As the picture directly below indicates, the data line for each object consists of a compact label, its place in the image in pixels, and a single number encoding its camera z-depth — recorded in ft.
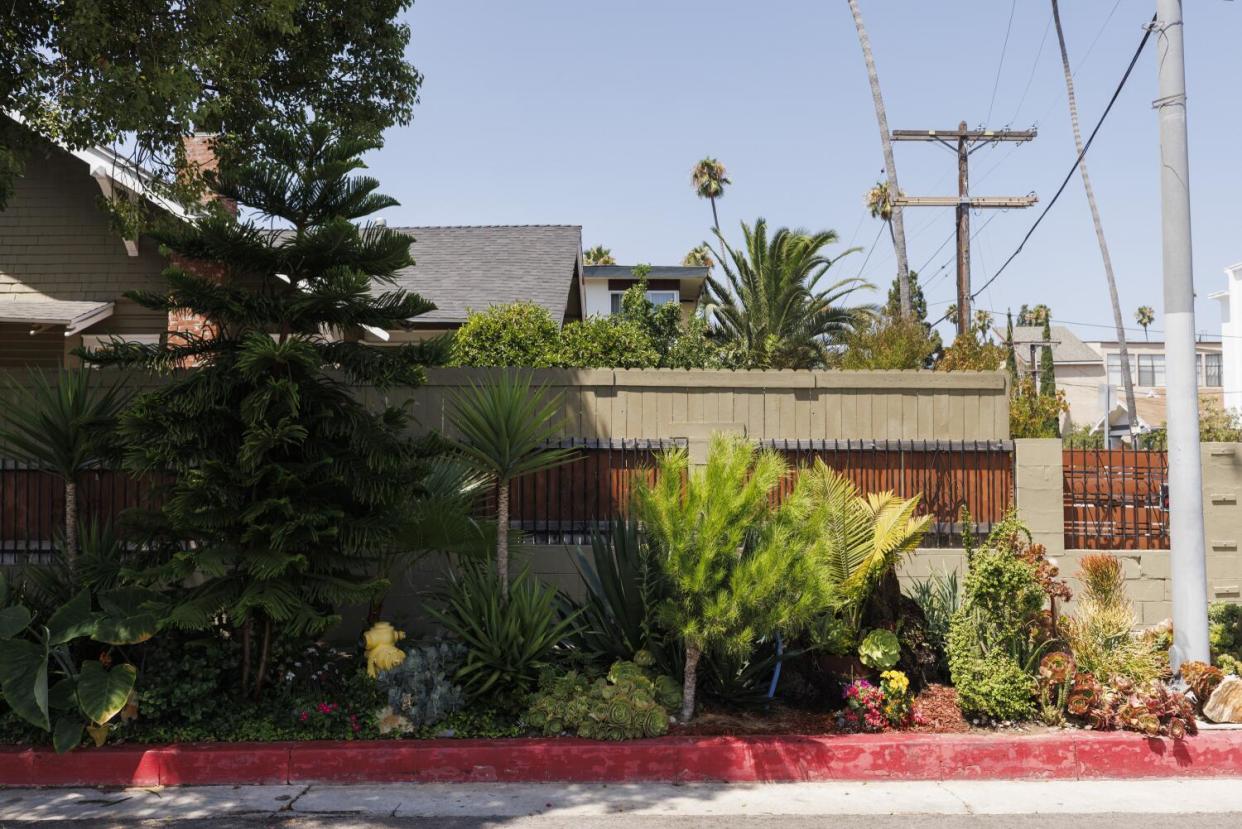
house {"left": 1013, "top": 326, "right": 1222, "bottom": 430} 204.85
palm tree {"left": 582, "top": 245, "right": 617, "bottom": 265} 160.45
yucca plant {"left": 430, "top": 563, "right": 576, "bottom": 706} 25.55
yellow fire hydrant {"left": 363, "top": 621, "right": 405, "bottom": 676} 25.95
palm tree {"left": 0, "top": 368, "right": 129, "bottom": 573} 27.17
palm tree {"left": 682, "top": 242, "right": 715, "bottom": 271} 177.61
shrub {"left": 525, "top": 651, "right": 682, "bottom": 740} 24.21
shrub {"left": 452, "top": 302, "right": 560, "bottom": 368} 51.98
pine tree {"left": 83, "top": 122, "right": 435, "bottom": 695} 24.16
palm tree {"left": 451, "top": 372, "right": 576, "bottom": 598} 27.07
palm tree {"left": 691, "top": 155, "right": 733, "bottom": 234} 186.39
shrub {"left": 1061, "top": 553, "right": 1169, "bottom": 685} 26.53
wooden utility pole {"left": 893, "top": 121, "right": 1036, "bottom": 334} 88.28
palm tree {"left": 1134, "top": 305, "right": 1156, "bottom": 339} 348.59
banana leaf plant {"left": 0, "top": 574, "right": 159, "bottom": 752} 23.30
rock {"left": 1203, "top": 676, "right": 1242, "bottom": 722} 25.48
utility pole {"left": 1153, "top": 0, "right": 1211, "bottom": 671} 26.71
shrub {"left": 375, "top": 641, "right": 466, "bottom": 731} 24.68
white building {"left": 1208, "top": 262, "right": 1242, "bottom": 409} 176.55
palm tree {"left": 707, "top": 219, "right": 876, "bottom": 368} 87.76
